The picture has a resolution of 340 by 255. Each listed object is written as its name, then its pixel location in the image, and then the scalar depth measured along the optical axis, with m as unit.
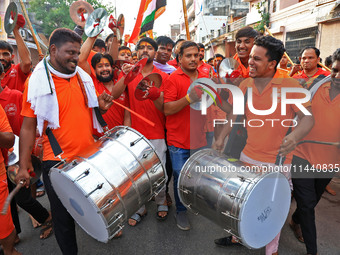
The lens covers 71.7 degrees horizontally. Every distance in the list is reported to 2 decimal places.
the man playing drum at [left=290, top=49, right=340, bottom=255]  2.39
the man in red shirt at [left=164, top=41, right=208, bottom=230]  2.80
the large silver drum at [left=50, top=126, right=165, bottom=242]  1.77
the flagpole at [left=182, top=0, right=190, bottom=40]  4.27
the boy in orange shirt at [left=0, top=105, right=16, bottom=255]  2.05
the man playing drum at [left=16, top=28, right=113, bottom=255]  1.99
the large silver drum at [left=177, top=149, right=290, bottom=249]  1.84
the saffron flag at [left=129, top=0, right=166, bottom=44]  4.86
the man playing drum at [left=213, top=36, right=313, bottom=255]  2.27
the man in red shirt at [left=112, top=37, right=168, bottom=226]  3.10
